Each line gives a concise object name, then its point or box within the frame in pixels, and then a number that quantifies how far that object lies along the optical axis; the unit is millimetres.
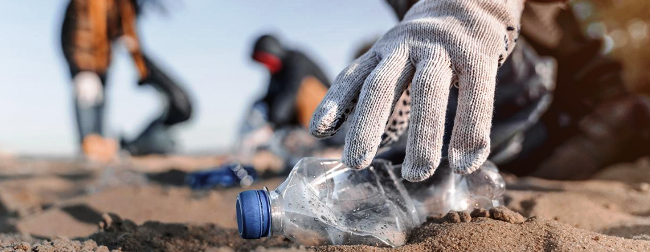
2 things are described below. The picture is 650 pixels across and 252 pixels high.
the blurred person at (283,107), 3108
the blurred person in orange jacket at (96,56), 3449
